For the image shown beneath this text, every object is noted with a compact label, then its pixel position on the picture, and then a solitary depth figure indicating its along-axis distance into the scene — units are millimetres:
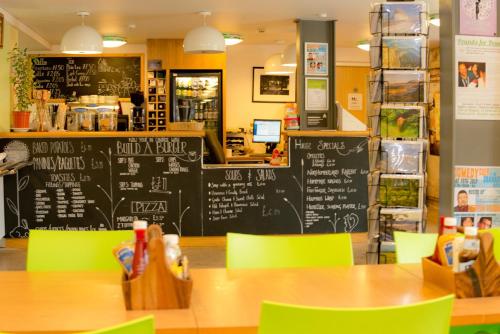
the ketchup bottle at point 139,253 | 1956
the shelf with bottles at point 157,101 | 10328
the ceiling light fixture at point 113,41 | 9062
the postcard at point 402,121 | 4203
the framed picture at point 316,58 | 8422
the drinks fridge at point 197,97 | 10352
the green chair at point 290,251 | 2631
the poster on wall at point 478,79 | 3746
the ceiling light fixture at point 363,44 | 9366
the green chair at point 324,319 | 1506
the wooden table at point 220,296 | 1774
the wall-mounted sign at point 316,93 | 8414
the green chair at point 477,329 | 1918
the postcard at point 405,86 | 4211
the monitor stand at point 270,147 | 10230
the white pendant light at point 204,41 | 7176
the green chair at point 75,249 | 2627
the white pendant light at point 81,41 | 7160
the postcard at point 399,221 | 4266
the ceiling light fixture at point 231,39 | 8500
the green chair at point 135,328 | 1399
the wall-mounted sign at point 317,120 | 8430
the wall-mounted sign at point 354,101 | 12219
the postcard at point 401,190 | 4227
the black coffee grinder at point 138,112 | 8578
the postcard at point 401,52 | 4199
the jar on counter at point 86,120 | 7160
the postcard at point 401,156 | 4223
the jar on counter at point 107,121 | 7156
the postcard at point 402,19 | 4203
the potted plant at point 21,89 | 7000
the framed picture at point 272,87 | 11383
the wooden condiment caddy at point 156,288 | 1897
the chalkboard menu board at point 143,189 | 6977
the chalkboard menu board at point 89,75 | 10781
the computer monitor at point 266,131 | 9328
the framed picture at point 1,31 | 7274
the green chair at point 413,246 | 2676
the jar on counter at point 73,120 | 7211
